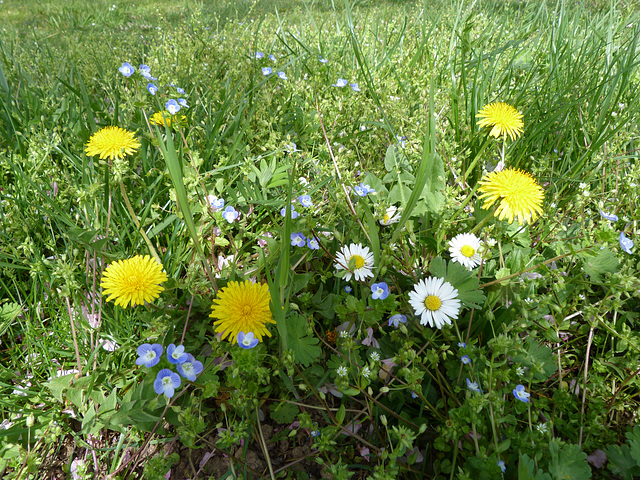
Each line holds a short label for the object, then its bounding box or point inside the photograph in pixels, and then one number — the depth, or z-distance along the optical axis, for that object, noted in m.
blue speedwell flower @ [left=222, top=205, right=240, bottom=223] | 0.33
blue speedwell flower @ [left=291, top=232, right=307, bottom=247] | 0.32
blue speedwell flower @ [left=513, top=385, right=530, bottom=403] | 0.27
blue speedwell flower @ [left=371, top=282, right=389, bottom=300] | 0.29
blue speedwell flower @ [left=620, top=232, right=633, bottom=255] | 0.29
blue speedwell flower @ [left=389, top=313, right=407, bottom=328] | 0.29
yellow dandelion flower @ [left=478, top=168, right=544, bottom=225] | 0.29
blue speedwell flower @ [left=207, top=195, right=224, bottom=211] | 0.35
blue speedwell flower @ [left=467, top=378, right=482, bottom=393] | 0.27
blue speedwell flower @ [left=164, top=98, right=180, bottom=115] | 0.36
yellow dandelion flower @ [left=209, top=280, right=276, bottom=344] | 0.27
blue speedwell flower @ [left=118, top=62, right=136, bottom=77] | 0.38
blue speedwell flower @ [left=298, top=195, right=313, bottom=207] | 0.35
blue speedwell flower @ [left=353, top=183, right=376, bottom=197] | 0.35
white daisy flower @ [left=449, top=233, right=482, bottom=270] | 0.31
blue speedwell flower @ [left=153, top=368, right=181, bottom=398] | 0.25
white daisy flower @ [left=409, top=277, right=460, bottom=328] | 0.28
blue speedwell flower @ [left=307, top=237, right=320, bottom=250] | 0.33
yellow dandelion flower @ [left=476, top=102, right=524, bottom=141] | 0.34
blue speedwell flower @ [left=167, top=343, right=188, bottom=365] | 0.26
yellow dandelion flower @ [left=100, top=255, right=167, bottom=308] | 0.28
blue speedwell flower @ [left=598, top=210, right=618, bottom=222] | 0.31
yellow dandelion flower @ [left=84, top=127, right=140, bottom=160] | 0.33
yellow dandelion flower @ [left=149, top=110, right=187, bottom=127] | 0.34
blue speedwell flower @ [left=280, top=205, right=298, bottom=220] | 0.34
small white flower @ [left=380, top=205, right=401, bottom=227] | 0.34
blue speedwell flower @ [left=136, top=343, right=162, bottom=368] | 0.26
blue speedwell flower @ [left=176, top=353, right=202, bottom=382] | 0.26
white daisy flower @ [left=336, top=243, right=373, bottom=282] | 0.30
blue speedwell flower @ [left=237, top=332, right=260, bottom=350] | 0.27
